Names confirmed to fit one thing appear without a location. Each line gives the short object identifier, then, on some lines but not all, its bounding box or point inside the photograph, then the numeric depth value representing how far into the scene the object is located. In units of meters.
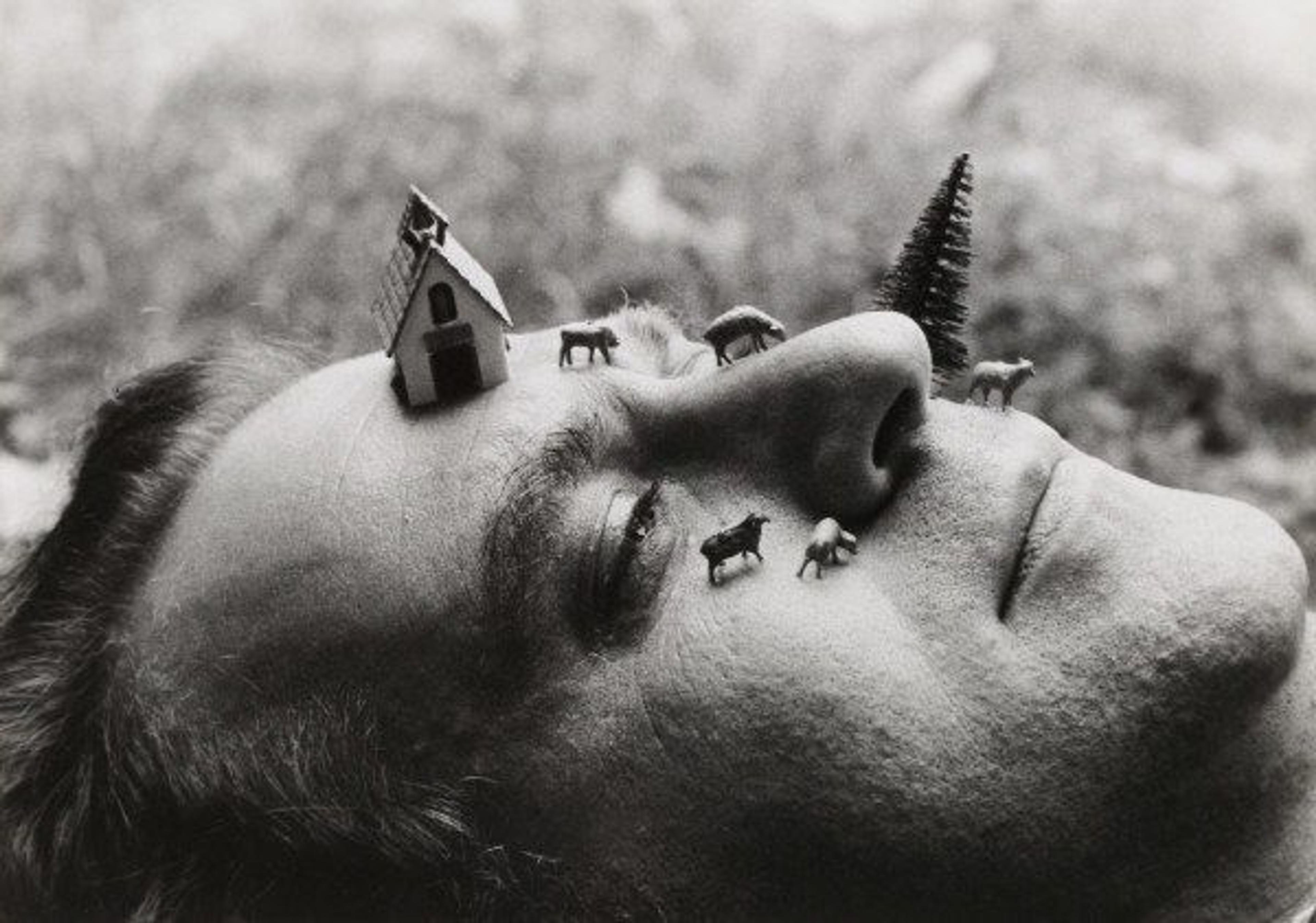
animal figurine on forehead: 0.55
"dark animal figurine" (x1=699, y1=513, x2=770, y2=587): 0.52
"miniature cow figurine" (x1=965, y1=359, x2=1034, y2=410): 0.55
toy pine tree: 0.58
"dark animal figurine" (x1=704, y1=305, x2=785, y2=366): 0.55
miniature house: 0.54
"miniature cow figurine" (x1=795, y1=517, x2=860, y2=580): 0.52
